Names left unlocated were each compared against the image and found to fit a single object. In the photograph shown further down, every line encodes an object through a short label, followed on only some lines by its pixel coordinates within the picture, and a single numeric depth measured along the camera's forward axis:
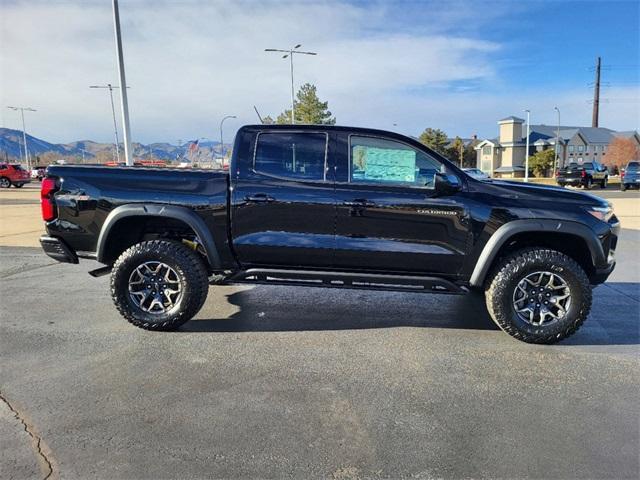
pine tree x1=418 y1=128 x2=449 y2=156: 68.69
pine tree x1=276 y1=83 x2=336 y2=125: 40.92
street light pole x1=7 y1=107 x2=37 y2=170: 58.80
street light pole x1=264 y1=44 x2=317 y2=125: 27.15
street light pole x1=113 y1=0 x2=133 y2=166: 11.67
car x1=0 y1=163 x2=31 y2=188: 29.08
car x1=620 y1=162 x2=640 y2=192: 27.28
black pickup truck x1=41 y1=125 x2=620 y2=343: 4.17
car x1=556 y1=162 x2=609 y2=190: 29.57
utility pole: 75.03
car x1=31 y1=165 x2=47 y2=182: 40.69
